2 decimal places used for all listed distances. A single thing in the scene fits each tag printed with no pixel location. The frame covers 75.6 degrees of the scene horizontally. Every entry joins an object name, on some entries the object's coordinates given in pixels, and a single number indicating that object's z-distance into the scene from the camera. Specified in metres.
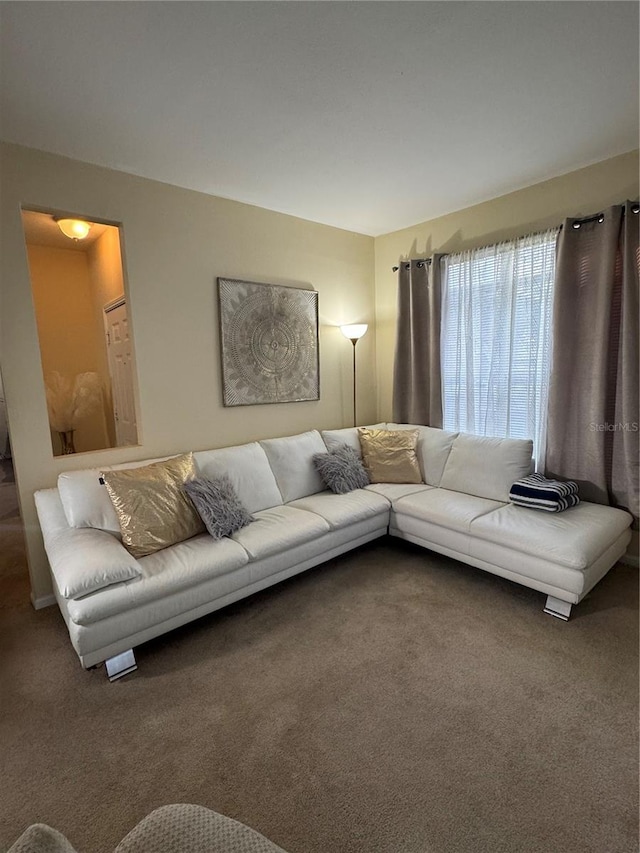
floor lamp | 3.79
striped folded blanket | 2.61
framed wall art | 3.24
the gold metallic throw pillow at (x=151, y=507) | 2.23
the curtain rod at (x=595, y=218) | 2.52
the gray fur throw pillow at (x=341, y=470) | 3.21
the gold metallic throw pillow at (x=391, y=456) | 3.41
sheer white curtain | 3.07
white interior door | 3.40
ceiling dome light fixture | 2.92
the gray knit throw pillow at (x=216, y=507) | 2.42
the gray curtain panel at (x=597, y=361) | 2.58
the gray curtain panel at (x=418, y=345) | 3.66
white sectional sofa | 1.92
